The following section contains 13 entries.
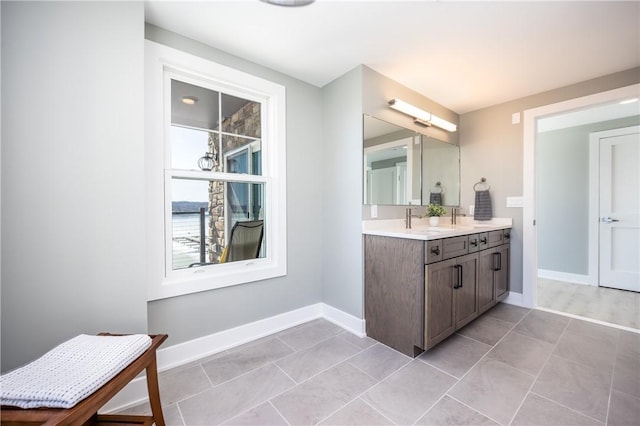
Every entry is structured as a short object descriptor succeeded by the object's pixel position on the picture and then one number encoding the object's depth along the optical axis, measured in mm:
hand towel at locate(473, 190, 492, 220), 3090
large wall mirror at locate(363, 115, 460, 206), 2367
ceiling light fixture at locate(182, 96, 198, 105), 2002
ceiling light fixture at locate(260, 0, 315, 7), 1529
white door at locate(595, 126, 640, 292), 3320
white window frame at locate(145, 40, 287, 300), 1758
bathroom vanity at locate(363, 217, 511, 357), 1869
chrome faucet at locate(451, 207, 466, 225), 3180
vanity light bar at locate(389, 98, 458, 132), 2463
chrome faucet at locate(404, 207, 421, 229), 2539
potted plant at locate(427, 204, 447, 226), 2750
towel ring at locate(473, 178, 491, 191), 3160
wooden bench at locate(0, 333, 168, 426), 803
